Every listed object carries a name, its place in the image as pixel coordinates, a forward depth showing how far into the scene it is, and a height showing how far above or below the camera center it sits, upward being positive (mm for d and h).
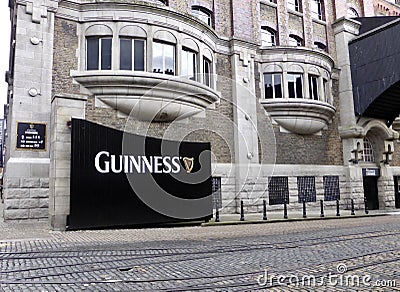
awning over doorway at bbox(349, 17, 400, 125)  20469 +6710
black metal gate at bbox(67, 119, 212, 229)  11180 +98
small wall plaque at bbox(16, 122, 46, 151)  13195 +1891
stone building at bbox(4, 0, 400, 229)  13547 +4260
